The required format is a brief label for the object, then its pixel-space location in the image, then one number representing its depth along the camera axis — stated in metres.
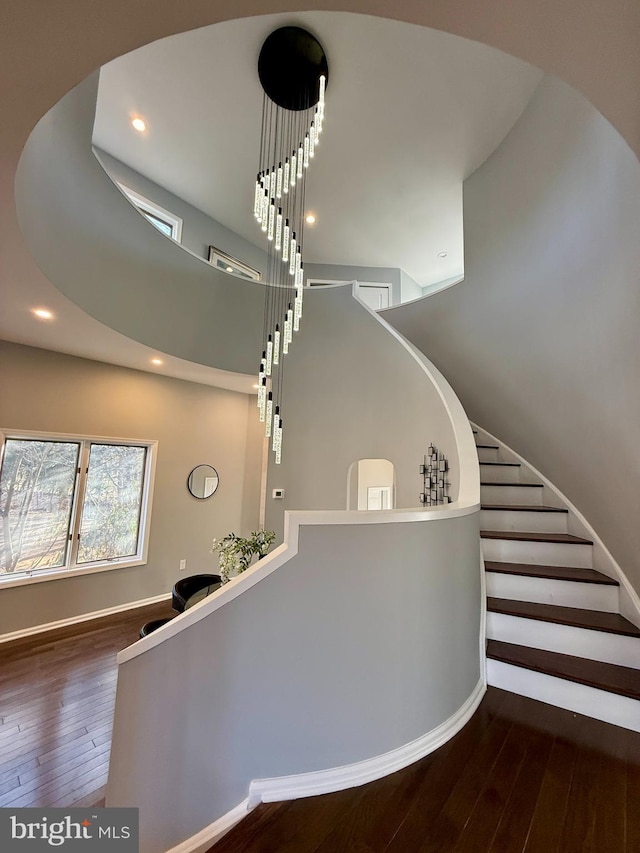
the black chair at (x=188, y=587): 2.77
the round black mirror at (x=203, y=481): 5.35
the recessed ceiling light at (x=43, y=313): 3.08
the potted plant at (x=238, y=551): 2.72
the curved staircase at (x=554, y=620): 2.22
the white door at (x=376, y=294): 6.87
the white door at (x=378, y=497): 7.33
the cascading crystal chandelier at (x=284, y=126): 3.06
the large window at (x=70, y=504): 3.81
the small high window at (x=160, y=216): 4.72
